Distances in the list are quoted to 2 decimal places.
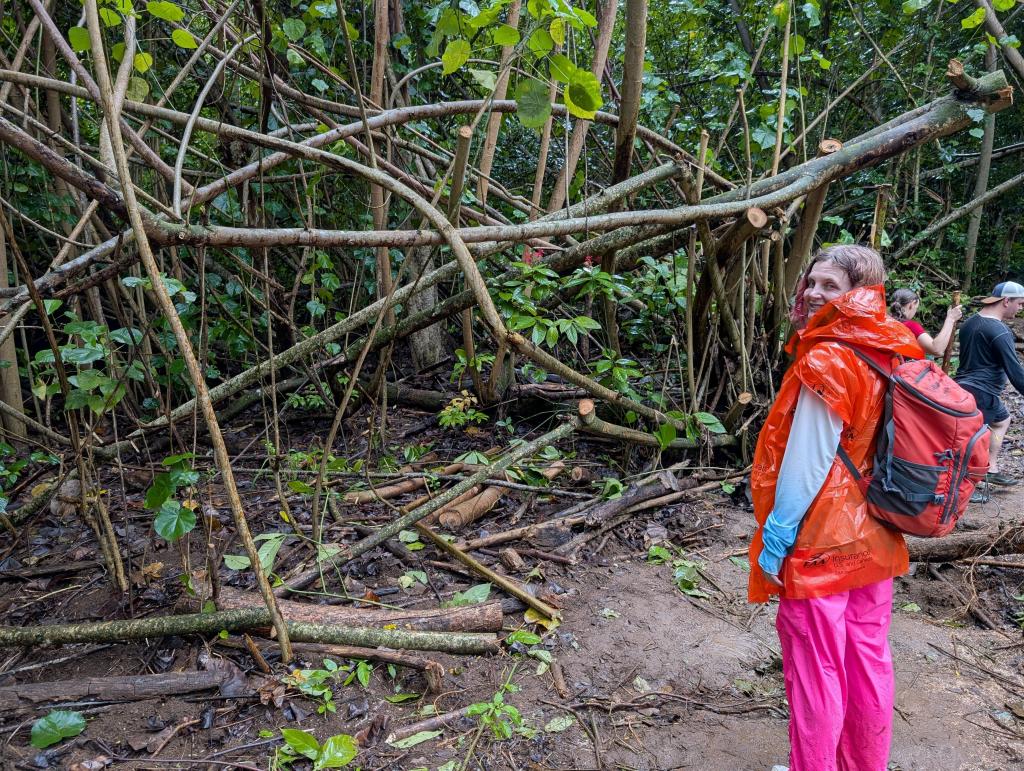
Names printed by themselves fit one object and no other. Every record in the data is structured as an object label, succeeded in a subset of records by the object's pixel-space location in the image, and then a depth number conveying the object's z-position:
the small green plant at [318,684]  2.43
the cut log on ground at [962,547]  3.69
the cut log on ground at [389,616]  2.80
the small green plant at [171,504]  2.36
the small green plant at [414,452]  4.86
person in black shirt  4.42
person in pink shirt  4.77
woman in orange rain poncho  1.89
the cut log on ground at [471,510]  3.88
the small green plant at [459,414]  4.93
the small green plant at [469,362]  4.80
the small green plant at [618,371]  4.07
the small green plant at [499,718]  2.39
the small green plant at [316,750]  2.11
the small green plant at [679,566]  3.50
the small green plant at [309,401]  5.21
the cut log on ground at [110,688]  2.29
